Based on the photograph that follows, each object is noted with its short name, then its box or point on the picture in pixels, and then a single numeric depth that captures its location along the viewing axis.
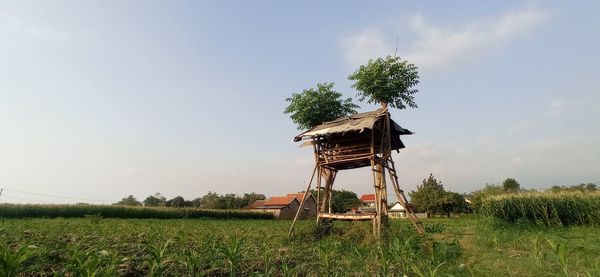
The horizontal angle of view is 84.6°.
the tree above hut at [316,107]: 20.42
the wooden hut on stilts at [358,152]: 13.16
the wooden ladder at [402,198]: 12.40
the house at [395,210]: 79.12
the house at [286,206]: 63.25
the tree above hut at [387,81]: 16.53
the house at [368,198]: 88.22
